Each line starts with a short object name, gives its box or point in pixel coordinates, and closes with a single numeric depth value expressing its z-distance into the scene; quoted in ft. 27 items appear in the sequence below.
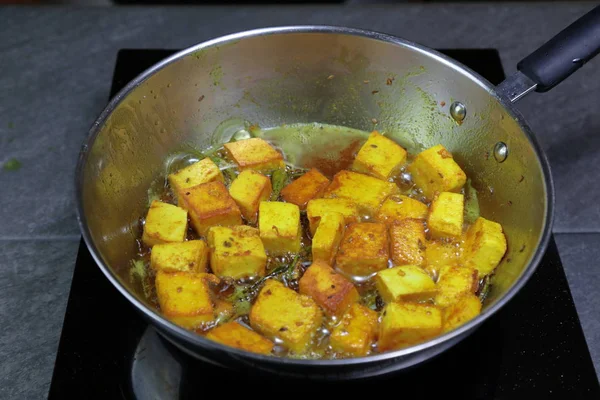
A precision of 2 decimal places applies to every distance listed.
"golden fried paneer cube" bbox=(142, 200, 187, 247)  1.97
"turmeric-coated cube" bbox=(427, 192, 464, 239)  1.99
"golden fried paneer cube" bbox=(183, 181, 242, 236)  1.99
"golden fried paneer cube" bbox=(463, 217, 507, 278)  1.93
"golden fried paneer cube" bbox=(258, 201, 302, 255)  1.95
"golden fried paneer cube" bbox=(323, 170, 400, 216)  2.07
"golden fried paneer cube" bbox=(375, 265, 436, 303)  1.84
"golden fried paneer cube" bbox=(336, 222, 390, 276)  1.91
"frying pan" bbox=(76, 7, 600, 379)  1.87
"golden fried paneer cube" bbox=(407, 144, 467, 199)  2.08
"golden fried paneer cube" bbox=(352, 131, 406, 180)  2.13
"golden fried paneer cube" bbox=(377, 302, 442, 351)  1.74
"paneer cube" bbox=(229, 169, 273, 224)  2.04
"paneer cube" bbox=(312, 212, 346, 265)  1.92
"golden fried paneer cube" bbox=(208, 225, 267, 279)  1.90
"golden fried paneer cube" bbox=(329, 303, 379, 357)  1.77
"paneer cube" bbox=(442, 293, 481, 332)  1.80
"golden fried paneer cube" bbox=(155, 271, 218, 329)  1.79
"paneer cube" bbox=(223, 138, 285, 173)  2.15
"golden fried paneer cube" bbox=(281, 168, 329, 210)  2.08
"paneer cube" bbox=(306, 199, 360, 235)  2.00
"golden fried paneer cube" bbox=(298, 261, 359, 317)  1.82
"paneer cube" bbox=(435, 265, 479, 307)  1.87
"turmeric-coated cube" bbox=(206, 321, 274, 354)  1.73
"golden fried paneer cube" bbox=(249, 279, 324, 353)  1.78
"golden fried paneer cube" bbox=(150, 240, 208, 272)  1.89
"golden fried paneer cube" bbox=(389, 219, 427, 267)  1.95
